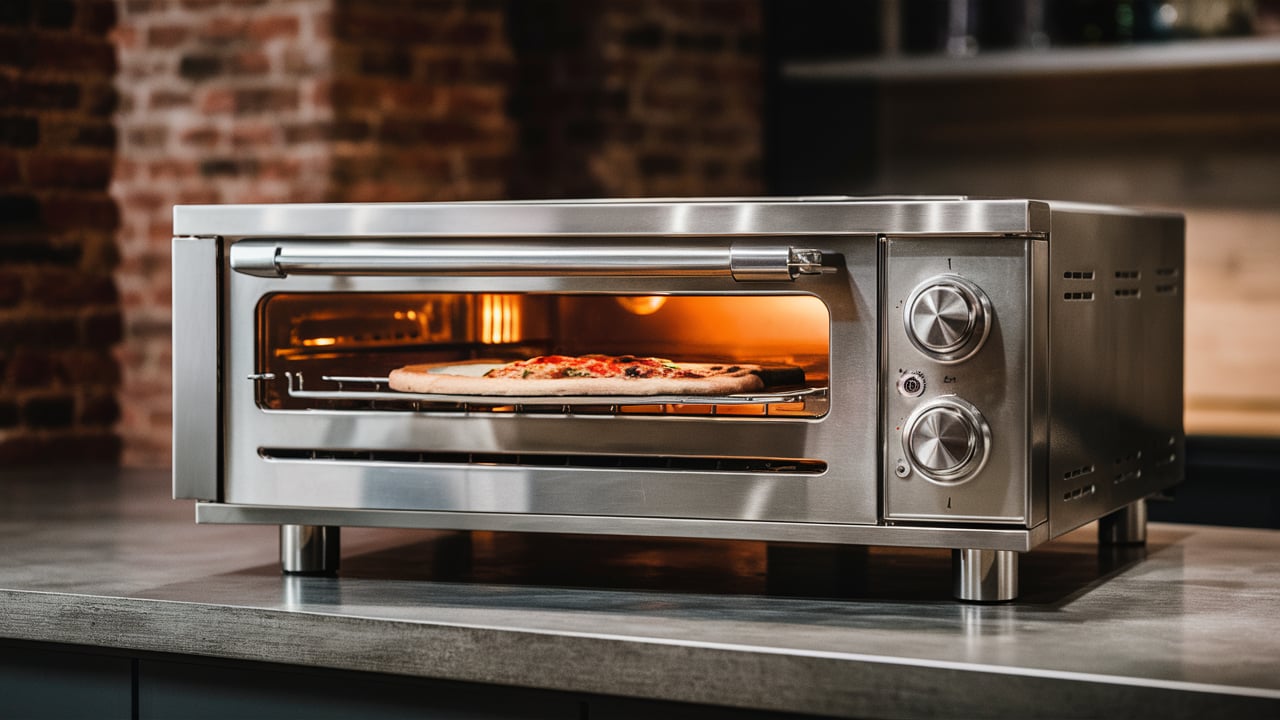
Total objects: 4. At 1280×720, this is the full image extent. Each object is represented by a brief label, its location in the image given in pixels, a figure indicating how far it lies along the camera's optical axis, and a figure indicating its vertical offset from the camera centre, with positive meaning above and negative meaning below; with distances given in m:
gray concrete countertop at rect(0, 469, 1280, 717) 1.79 -0.19
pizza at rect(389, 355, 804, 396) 1.95 -0.05
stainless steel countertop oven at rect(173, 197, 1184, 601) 1.93 -0.04
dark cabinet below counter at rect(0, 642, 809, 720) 1.91 -0.25
